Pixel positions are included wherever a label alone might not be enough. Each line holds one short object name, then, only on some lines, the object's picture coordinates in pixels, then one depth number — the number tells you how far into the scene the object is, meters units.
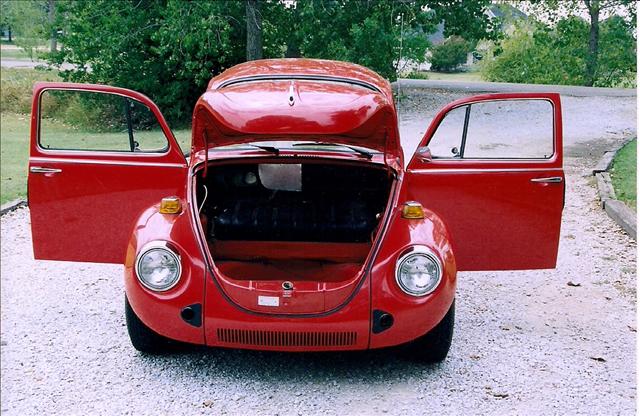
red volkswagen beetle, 4.11
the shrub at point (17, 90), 19.92
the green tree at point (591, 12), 31.22
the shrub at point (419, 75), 29.34
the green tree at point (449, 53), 39.41
